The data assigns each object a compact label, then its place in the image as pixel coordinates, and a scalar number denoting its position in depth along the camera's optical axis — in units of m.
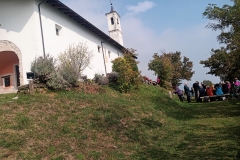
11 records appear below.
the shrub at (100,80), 15.28
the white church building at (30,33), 13.20
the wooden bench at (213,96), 15.74
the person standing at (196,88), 16.86
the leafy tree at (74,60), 12.87
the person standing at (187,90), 16.96
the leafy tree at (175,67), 21.64
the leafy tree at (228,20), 8.76
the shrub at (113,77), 16.06
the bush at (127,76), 14.34
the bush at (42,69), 10.55
